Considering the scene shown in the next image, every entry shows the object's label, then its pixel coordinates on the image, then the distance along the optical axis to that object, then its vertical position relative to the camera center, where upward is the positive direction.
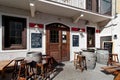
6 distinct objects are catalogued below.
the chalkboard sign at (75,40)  4.04 +0.02
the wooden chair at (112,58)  3.48 -1.11
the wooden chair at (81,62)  2.96 -1.08
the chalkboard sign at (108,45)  4.22 -0.34
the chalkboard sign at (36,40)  3.20 +0.03
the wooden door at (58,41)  3.51 -0.04
